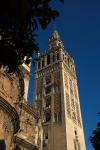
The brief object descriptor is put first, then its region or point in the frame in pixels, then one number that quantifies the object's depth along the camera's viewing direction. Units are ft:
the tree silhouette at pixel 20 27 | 9.74
